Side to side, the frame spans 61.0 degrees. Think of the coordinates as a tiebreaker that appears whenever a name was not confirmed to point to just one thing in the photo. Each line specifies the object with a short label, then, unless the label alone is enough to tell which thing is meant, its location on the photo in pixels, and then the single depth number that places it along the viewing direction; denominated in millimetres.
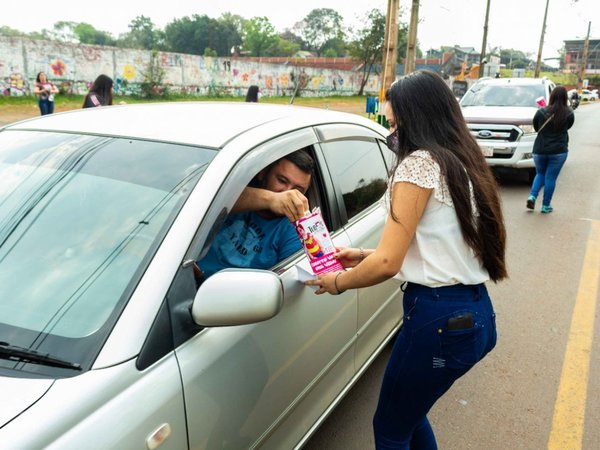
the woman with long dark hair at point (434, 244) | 1653
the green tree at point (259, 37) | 98312
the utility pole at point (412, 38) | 14508
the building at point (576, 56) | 106375
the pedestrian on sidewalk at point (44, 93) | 12660
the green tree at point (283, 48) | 95750
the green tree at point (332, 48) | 96750
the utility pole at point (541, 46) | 39000
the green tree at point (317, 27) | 111062
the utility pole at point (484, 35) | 25912
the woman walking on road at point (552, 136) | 6660
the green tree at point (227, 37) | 92812
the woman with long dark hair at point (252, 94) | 10078
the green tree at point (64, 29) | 98062
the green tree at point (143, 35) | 98438
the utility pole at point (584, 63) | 45594
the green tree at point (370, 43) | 40844
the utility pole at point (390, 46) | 12727
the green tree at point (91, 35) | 106319
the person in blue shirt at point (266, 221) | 2051
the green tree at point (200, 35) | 91375
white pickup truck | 8914
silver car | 1316
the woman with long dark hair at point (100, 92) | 7055
